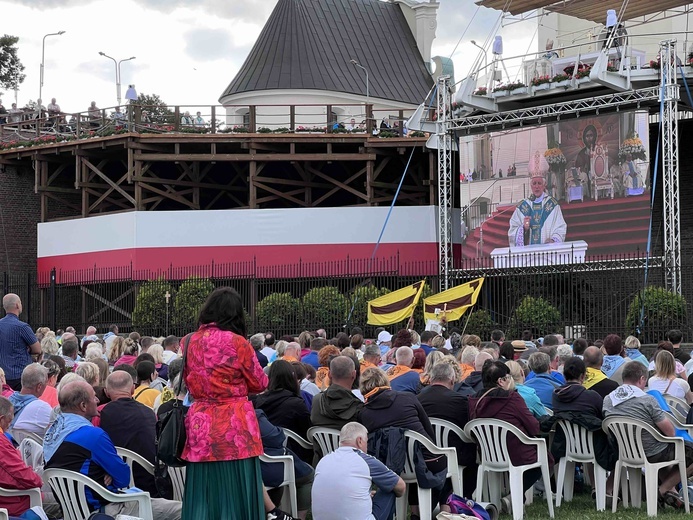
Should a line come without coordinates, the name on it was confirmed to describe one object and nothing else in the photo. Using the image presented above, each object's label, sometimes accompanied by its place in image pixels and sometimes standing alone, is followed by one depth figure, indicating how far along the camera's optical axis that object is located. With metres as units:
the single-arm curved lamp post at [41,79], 41.27
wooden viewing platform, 32.75
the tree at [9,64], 51.97
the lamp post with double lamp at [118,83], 42.22
